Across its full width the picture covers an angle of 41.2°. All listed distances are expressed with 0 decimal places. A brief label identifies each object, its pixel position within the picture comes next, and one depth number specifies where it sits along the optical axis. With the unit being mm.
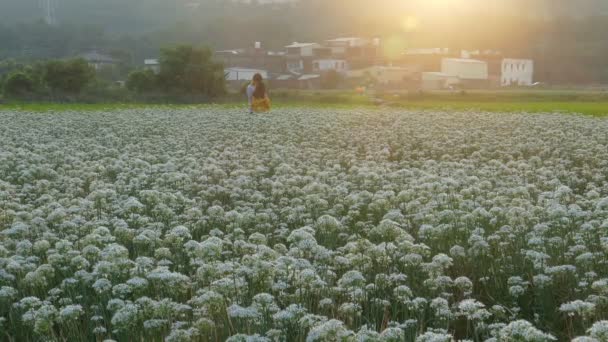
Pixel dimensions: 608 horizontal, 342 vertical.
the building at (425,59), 109000
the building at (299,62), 114481
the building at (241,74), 103025
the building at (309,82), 95406
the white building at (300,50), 118438
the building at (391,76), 93812
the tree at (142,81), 60331
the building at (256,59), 113062
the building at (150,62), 105231
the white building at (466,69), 98562
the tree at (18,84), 57062
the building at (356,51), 117281
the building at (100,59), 106294
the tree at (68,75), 57781
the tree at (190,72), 60094
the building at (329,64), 114075
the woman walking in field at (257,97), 31359
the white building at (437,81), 90125
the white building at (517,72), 102000
